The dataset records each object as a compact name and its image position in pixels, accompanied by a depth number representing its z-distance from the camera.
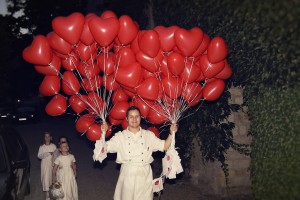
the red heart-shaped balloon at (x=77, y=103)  5.48
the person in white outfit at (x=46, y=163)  6.99
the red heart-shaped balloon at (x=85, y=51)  5.04
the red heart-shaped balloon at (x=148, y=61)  4.76
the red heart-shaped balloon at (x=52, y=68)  5.07
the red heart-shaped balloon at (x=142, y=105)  5.31
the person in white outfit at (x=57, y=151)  6.20
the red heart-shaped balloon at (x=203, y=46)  4.68
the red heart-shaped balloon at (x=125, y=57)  4.84
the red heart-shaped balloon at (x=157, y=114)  5.21
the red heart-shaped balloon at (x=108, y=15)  4.78
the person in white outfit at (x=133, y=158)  4.59
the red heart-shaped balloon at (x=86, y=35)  4.77
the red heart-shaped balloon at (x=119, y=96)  5.58
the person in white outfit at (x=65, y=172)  6.05
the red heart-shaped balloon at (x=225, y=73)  4.93
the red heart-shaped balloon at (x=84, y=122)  5.32
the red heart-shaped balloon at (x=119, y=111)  5.25
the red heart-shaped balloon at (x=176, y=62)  4.64
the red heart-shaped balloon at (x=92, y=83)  5.43
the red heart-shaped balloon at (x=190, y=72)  4.78
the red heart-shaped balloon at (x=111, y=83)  5.22
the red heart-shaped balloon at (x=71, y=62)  5.17
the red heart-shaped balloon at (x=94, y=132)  5.24
